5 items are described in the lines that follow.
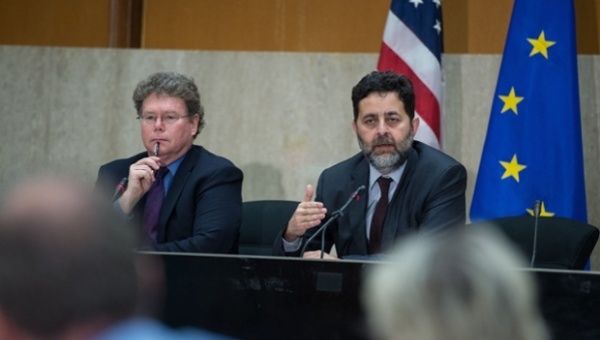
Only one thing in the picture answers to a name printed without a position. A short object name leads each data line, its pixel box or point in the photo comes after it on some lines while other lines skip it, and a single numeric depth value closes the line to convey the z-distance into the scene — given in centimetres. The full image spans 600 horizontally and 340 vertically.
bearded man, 654
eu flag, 849
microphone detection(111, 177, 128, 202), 668
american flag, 876
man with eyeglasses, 674
